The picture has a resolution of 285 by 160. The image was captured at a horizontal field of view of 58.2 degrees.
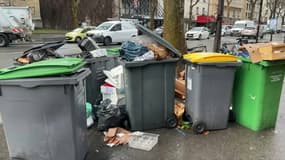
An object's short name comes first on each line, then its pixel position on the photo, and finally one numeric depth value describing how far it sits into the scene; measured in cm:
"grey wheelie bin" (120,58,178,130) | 352
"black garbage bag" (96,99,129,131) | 373
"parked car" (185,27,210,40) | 2684
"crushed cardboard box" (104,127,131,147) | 344
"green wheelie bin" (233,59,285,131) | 352
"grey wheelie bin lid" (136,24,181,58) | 361
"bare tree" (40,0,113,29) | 3173
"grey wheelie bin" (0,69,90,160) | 252
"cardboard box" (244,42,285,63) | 328
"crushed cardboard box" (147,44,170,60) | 358
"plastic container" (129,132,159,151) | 332
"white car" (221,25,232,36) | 3326
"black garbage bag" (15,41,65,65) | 380
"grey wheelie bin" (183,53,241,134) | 356
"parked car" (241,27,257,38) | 2756
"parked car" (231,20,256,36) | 3181
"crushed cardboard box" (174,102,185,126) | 397
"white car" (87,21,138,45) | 1780
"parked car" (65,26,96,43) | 1803
